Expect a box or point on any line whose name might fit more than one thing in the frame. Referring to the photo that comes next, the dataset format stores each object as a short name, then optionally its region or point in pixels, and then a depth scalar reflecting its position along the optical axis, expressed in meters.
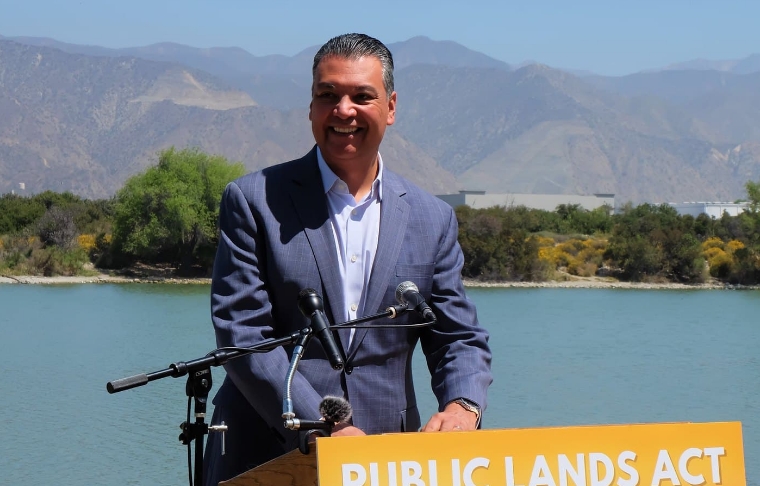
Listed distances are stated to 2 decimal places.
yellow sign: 2.17
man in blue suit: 3.01
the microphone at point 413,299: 2.62
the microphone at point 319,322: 2.40
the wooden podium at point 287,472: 2.26
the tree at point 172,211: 47.94
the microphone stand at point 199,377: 2.43
